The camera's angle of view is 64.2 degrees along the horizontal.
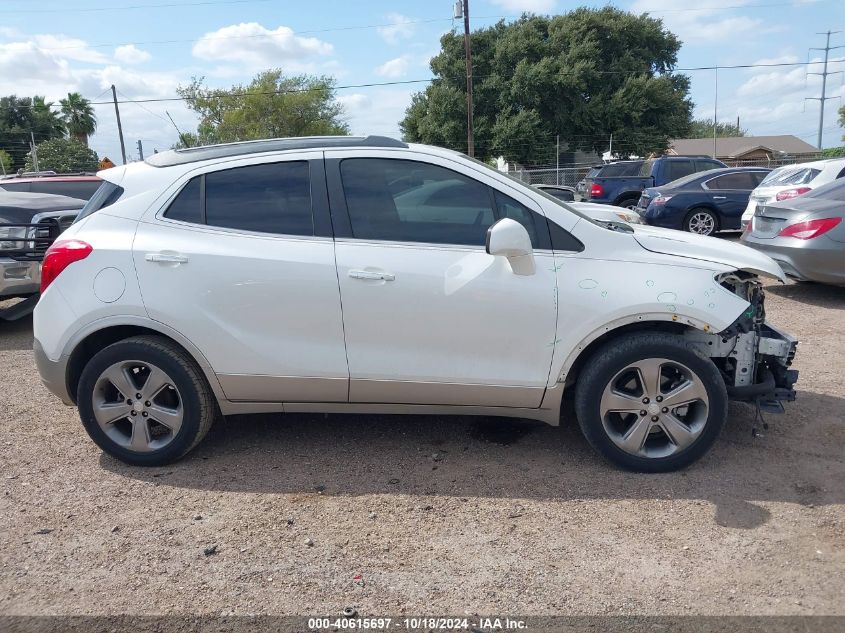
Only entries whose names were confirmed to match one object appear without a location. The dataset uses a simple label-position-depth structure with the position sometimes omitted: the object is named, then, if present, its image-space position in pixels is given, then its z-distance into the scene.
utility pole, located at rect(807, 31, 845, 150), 60.72
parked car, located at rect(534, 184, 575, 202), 14.25
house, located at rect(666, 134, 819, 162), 58.72
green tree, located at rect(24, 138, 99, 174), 44.66
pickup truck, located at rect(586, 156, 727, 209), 16.50
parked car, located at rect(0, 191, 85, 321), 7.10
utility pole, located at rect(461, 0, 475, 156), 27.41
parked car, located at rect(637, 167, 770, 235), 13.20
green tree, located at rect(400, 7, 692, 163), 41.69
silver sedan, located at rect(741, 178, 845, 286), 7.34
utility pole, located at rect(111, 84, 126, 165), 39.86
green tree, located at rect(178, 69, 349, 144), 51.50
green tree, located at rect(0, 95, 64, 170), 56.59
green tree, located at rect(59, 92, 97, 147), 57.94
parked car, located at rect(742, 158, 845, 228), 10.59
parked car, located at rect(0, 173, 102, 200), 10.43
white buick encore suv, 3.56
